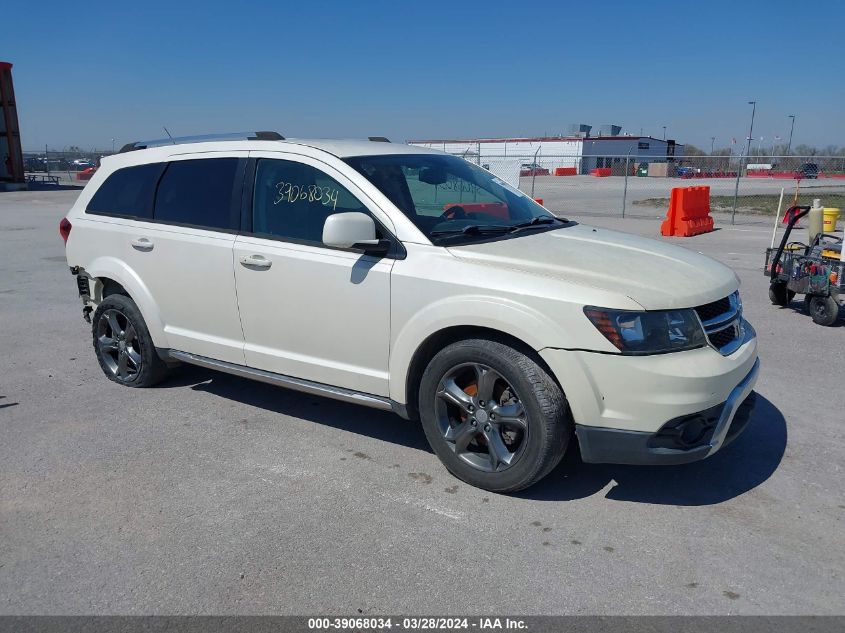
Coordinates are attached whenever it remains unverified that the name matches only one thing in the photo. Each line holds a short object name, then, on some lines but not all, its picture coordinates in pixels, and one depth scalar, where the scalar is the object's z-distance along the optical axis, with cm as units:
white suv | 347
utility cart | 729
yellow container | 915
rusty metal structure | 3101
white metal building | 6016
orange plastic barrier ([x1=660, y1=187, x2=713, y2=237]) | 1594
